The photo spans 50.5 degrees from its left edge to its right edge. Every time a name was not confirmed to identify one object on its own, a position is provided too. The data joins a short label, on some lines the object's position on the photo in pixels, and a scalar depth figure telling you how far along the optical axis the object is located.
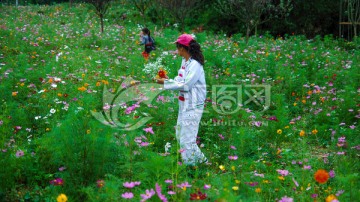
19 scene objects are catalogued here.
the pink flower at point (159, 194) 2.75
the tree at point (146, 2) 18.91
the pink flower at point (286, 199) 2.97
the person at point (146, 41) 9.93
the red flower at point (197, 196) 2.78
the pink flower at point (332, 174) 3.78
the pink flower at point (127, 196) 2.72
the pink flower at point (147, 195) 2.70
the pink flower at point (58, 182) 3.24
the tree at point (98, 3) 14.71
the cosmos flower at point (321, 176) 2.82
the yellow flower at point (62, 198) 2.69
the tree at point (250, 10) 12.31
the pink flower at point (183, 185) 3.07
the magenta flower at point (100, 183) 3.14
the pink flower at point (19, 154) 3.75
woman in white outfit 4.27
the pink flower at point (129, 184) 2.89
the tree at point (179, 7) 13.29
